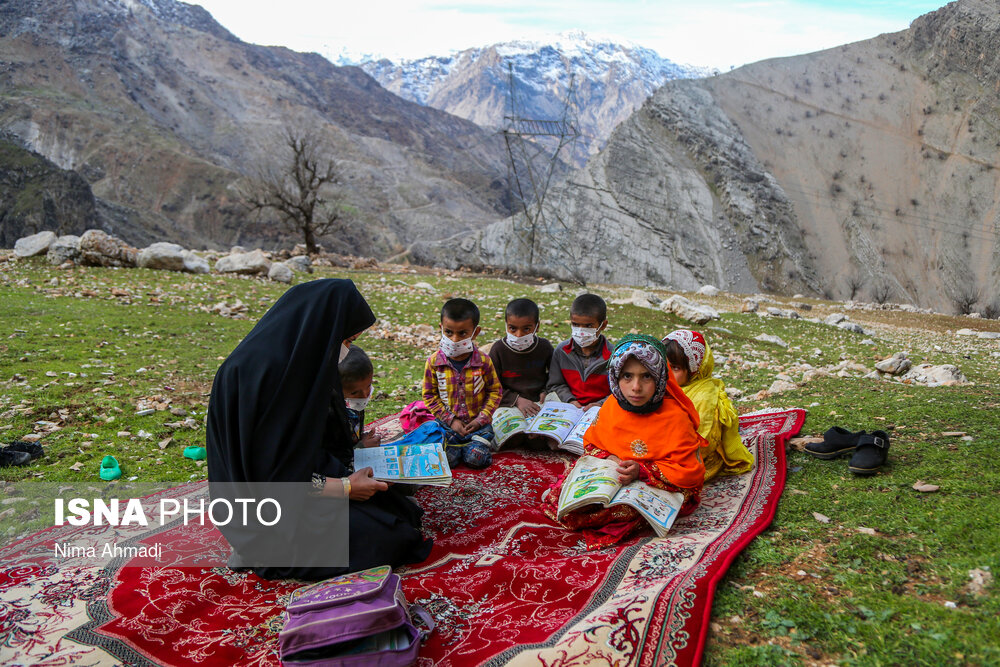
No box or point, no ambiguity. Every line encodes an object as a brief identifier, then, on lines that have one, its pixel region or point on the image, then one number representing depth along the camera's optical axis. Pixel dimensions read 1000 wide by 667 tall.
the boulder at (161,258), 13.88
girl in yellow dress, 3.91
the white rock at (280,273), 15.02
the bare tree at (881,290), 31.38
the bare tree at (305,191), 23.58
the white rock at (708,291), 22.24
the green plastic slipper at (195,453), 4.73
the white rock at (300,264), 17.23
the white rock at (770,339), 10.80
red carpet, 2.30
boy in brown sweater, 5.17
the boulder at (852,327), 12.92
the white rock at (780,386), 6.85
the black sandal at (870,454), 3.68
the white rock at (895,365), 7.73
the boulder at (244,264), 15.00
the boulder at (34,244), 13.31
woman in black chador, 2.76
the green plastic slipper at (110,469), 4.21
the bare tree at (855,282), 32.25
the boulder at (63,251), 13.15
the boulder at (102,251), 13.37
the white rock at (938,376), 6.95
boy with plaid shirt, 4.53
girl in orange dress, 3.28
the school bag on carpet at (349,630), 2.23
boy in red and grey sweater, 4.96
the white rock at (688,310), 12.30
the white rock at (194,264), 14.34
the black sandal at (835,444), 3.99
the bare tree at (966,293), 30.34
